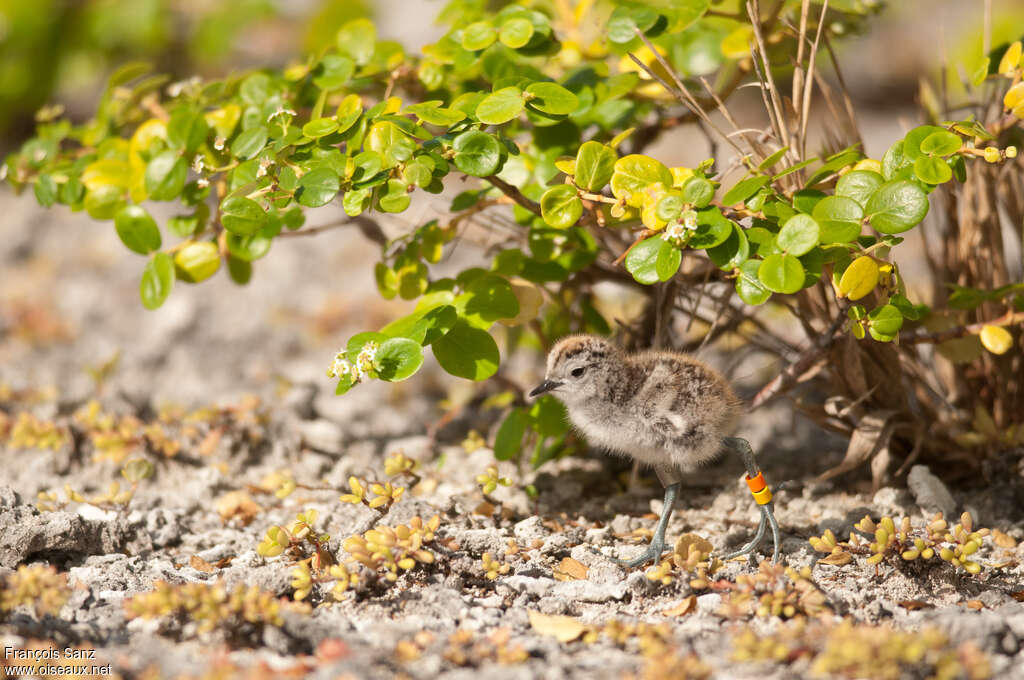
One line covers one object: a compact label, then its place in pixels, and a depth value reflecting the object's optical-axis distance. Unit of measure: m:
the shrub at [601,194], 4.36
